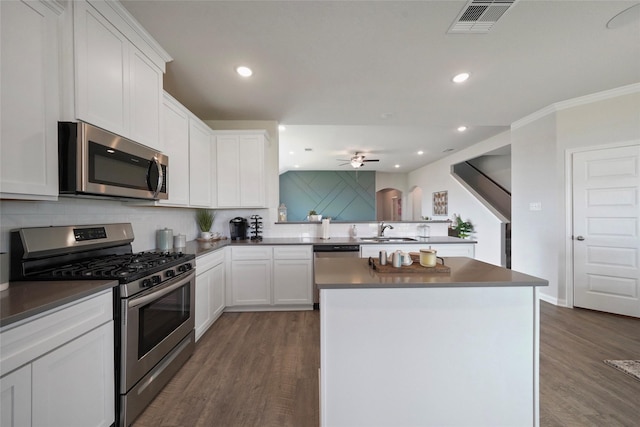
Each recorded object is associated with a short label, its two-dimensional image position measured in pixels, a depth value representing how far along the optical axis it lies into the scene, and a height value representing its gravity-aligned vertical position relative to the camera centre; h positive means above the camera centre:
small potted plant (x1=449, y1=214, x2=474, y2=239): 5.61 -0.38
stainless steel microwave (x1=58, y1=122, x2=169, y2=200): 1.30 +0.32
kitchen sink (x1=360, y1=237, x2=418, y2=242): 3.21 -0.36
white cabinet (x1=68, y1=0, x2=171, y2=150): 1.36 +0.95
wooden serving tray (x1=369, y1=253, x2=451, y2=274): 1.38 -0.33
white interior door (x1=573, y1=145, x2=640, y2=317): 2.76 -0.21
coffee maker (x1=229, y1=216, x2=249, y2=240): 3.34 -0.19
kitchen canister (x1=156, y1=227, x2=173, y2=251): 2.40 -0.25
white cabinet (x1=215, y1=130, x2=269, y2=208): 3.17 +0.60
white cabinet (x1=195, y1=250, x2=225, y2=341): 2.28 -0.79
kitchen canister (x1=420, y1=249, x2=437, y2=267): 1.43 -0.27
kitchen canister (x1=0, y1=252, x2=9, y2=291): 1.15 -0.27
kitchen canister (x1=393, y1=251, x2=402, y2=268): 1.44 -0.28
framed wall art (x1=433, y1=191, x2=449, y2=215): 6.80 +0.30
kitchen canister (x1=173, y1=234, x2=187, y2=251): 2.50 -0.29
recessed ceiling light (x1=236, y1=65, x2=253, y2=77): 2.29 +1.39
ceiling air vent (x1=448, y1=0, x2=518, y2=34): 1.58 +1.39
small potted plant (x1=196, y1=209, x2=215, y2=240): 3.27 -0.09
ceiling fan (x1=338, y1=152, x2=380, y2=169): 6.21 +1.41
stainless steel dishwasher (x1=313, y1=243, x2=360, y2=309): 2.99 -0.46
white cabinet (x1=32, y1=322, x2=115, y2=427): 0.97 -0.76
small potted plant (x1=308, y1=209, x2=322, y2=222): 4.57 -0.06
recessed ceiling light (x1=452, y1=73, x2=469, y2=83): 2.43 +1.40
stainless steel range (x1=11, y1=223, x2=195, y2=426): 1.33 -0.45
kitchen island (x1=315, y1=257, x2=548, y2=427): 1.26 -0.74
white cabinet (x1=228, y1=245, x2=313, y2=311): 2.95 -0.78
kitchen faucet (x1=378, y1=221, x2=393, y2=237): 3.62 -0.21
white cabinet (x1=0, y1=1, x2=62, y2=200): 1.07 +0.55
